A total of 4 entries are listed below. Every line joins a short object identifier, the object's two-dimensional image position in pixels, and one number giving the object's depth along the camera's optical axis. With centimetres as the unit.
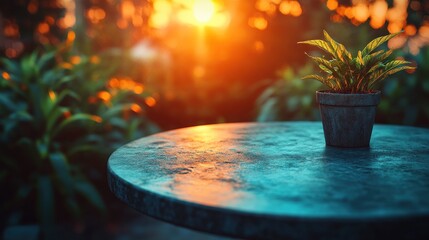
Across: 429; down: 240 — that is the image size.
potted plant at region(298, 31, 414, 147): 144
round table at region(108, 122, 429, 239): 82
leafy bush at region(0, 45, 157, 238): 297
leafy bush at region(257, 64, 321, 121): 407
